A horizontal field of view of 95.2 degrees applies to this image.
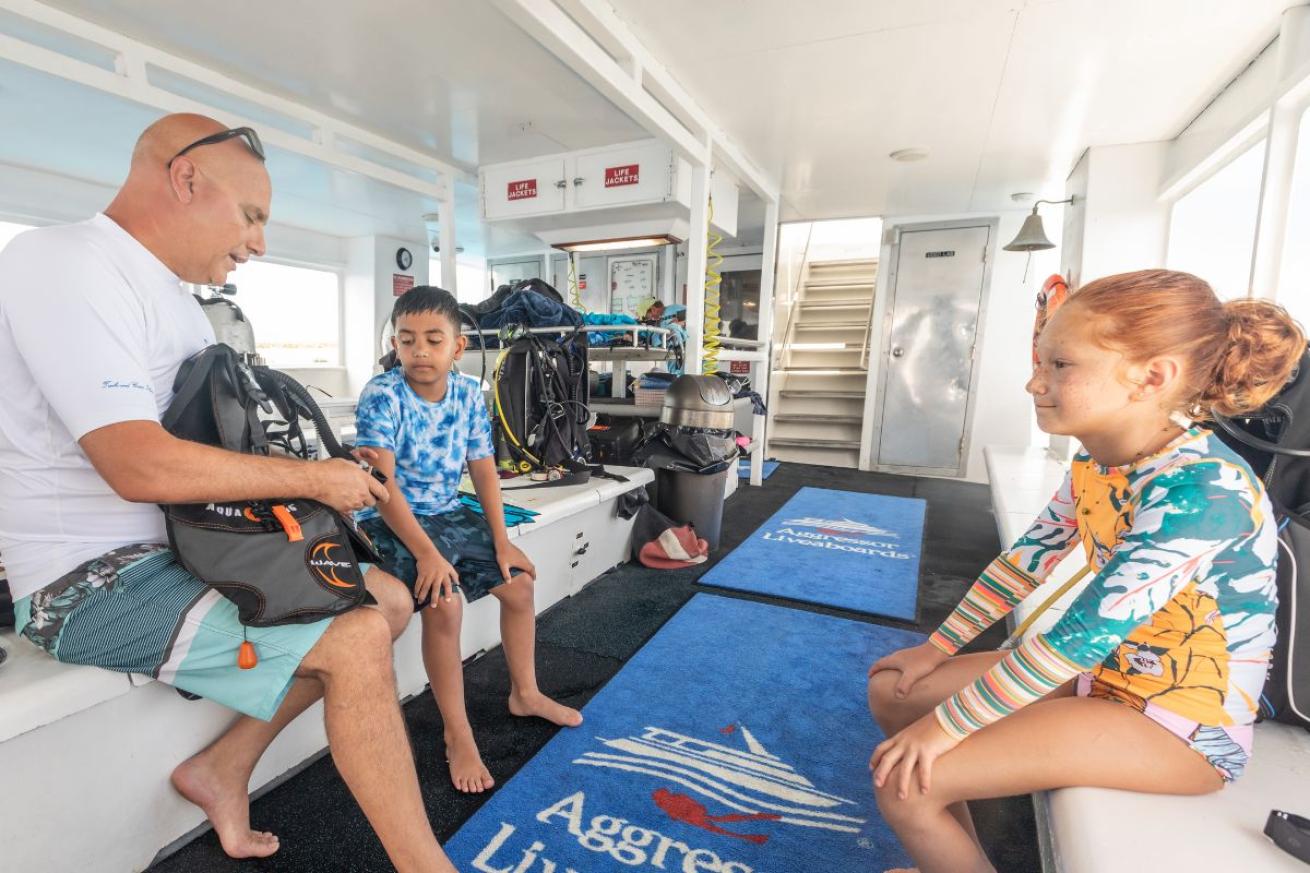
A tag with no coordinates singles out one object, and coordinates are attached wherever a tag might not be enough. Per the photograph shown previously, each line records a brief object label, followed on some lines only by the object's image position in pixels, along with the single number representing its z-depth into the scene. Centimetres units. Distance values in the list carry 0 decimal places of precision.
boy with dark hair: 151
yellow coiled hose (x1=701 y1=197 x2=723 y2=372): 404
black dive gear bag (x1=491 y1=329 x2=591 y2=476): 276
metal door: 572
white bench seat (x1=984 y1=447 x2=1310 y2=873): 75
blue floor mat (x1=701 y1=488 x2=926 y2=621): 277
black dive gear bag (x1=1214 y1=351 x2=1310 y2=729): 98
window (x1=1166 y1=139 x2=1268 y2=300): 311
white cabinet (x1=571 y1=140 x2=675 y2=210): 374
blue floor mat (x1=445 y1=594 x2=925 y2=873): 130
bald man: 94
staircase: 654
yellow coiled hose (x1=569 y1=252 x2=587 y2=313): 452
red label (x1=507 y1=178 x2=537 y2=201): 425
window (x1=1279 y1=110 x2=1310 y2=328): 241
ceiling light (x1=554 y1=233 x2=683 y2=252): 425
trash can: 320
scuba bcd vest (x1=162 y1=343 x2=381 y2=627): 99
